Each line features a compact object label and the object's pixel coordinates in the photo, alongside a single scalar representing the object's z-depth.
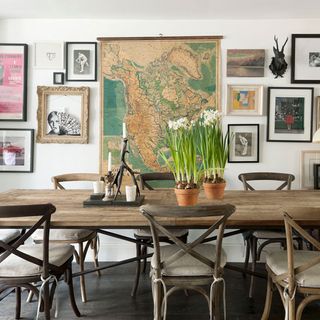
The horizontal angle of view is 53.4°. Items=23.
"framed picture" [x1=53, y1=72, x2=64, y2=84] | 3.27
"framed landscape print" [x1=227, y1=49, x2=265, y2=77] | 3.21
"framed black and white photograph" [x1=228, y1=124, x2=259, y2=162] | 3.25
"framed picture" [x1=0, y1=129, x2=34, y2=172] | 3.30
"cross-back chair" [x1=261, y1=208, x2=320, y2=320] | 1.60
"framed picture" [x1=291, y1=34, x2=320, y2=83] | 3.21
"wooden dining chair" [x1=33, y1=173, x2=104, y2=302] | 2.38
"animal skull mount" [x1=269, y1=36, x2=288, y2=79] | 3.14
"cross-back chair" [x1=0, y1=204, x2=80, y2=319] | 1.57
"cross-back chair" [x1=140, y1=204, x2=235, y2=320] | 1.66
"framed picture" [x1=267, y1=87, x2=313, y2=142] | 3.22
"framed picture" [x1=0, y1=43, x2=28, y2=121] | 3.28
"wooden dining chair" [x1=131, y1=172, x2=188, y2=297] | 2.47
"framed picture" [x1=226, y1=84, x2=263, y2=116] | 3.23
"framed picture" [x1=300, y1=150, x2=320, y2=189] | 3.24
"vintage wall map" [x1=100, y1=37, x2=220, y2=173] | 3.25
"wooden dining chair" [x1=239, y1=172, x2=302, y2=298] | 2.48
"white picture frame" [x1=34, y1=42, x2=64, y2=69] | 3.27
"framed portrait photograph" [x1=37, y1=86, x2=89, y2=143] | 3.28
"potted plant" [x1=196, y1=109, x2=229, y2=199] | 2.10
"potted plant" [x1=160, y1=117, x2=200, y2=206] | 1.99
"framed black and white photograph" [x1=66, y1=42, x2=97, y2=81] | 3.27
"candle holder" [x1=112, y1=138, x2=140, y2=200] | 2.15
